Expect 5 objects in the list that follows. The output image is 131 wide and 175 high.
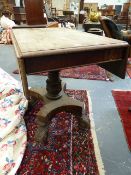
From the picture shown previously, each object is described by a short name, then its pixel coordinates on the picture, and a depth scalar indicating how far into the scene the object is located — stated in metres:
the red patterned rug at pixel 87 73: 2.38
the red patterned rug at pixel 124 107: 1.40
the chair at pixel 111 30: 2.45
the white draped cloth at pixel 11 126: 1.04
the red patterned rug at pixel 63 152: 1.07
